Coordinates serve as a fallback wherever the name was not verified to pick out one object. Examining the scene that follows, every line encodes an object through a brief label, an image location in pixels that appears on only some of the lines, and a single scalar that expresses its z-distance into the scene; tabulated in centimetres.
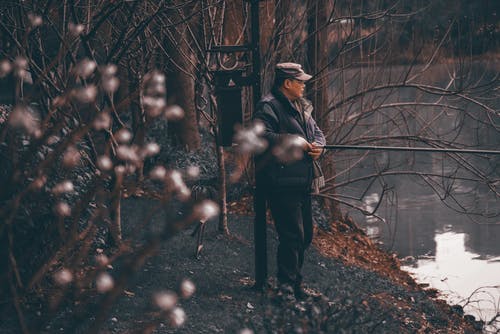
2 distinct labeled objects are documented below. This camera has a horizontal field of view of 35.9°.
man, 650
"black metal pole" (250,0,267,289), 675
